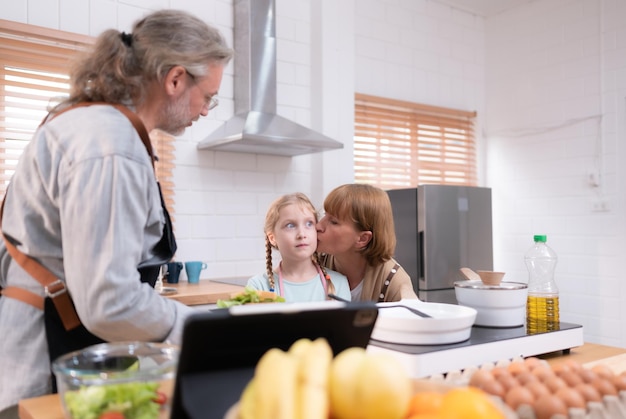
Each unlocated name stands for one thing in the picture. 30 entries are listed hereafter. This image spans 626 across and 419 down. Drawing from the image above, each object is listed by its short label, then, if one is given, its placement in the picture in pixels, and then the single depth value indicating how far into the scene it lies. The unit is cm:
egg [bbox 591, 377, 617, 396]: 87
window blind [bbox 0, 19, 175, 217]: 276
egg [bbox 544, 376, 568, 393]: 86
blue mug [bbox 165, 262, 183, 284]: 309
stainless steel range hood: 323
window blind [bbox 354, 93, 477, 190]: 423
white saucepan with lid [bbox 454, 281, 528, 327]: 147
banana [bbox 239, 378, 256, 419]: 54
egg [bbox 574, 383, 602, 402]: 84
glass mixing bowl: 71
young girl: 207
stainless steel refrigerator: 358
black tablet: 62
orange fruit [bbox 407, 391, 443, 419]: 61
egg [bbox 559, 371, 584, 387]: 89
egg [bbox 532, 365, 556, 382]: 91
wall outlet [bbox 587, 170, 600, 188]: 397
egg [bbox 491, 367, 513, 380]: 92
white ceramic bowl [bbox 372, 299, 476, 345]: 122
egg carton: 80
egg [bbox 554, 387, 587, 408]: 81
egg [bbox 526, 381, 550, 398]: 82
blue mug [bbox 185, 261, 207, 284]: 312
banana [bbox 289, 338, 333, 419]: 53
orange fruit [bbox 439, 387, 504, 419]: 56
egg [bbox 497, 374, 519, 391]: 87
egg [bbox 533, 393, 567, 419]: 79
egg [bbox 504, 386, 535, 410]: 81
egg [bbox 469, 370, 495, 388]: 89
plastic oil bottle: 153
